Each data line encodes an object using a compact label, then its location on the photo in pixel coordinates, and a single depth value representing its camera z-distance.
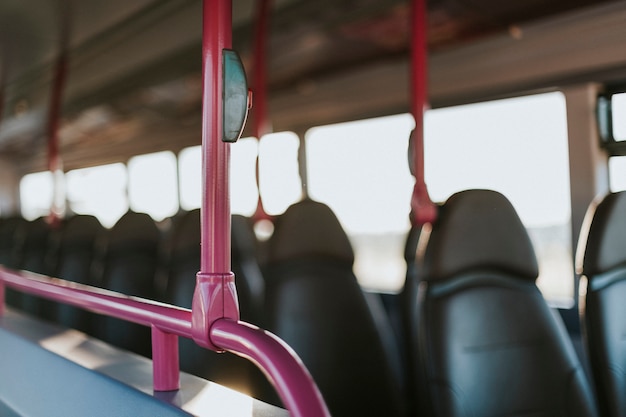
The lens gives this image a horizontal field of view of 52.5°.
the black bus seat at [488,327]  1.39
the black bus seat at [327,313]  1.70
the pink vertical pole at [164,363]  1.15
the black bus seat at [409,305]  2.38
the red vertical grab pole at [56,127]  3.30
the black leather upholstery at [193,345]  1.38
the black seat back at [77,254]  2.28
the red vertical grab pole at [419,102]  2.11
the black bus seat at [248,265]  1.95
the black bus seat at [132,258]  2.18
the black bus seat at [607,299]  1.56
